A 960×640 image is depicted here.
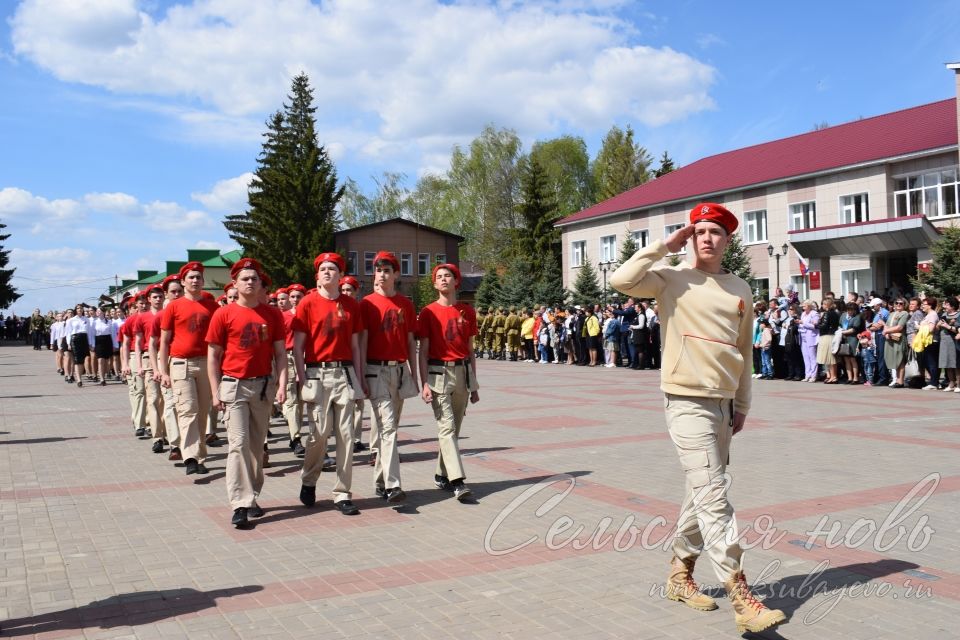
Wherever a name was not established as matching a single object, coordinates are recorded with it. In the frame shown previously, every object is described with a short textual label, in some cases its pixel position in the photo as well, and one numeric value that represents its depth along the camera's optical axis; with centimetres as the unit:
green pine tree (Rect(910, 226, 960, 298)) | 2525
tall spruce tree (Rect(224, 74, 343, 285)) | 5800
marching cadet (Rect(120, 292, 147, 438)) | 1241
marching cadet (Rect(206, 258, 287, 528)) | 709
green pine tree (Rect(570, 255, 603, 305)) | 4684
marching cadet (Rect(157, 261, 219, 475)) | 947
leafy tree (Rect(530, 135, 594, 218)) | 7588
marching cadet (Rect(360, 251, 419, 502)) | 762
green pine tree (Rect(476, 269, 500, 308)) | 5422
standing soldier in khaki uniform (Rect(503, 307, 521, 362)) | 3331
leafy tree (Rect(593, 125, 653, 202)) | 7338
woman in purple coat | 2034
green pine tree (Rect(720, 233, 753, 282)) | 3962
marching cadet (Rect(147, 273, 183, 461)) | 1020
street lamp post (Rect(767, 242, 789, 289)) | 4000
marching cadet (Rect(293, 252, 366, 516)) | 747
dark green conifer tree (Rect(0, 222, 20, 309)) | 7350
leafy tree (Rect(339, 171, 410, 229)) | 8176
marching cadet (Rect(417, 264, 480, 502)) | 796
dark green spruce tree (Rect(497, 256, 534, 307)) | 4919
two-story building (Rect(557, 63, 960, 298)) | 3438
